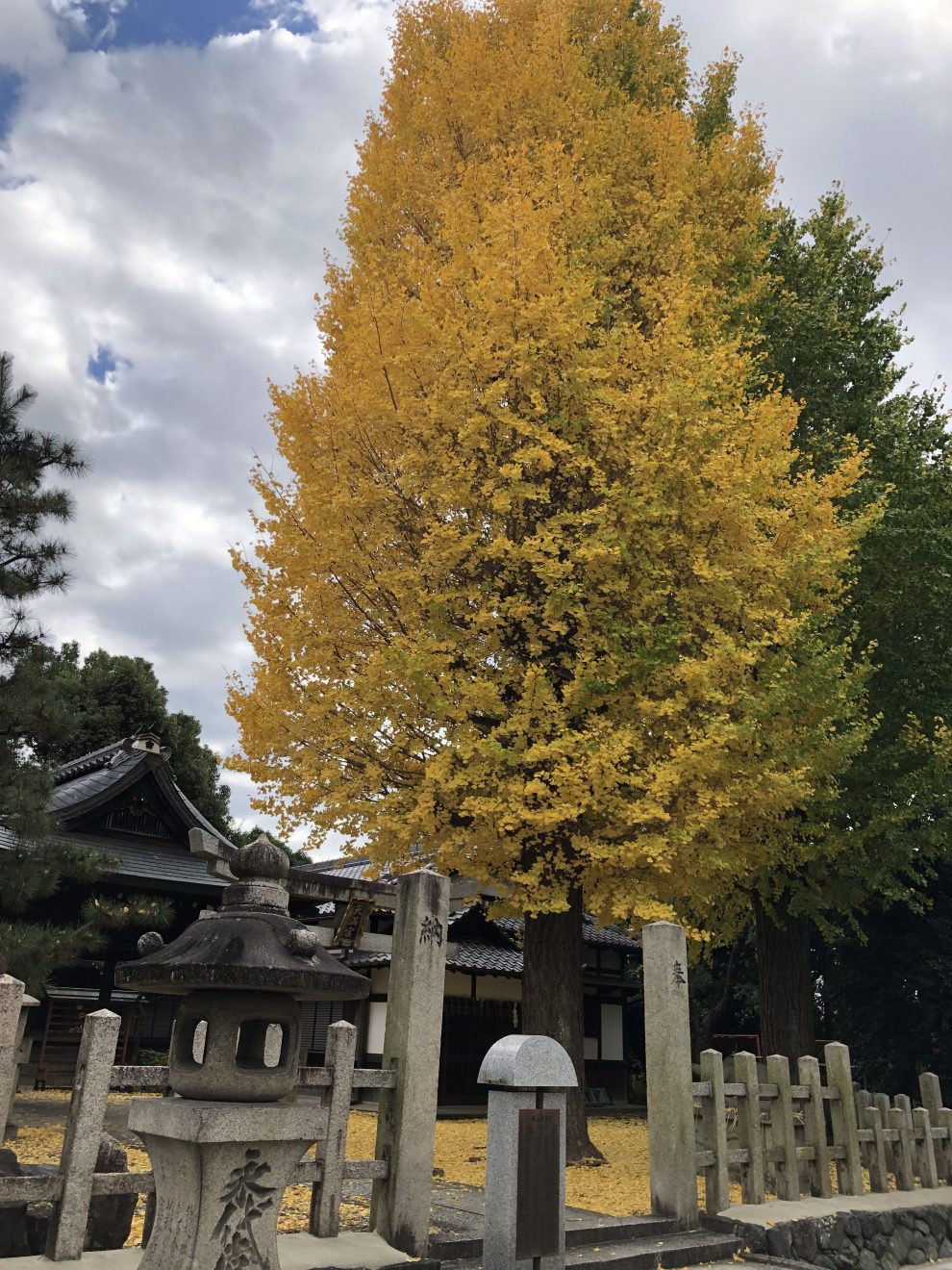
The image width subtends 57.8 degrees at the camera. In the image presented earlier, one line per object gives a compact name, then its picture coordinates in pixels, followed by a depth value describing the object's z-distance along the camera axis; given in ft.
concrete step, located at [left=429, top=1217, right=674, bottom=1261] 21.80
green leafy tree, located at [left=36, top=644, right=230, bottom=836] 102.01
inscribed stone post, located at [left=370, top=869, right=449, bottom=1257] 21.78
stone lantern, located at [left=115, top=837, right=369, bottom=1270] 15.98
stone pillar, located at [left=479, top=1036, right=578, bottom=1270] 20.04
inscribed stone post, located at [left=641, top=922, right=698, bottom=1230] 25.91
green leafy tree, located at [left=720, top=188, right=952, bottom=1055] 42.47
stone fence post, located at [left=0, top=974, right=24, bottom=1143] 18.39
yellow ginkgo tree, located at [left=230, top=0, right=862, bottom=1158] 31.91
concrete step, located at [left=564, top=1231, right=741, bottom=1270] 21.59
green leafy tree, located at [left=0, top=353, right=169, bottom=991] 36.11
